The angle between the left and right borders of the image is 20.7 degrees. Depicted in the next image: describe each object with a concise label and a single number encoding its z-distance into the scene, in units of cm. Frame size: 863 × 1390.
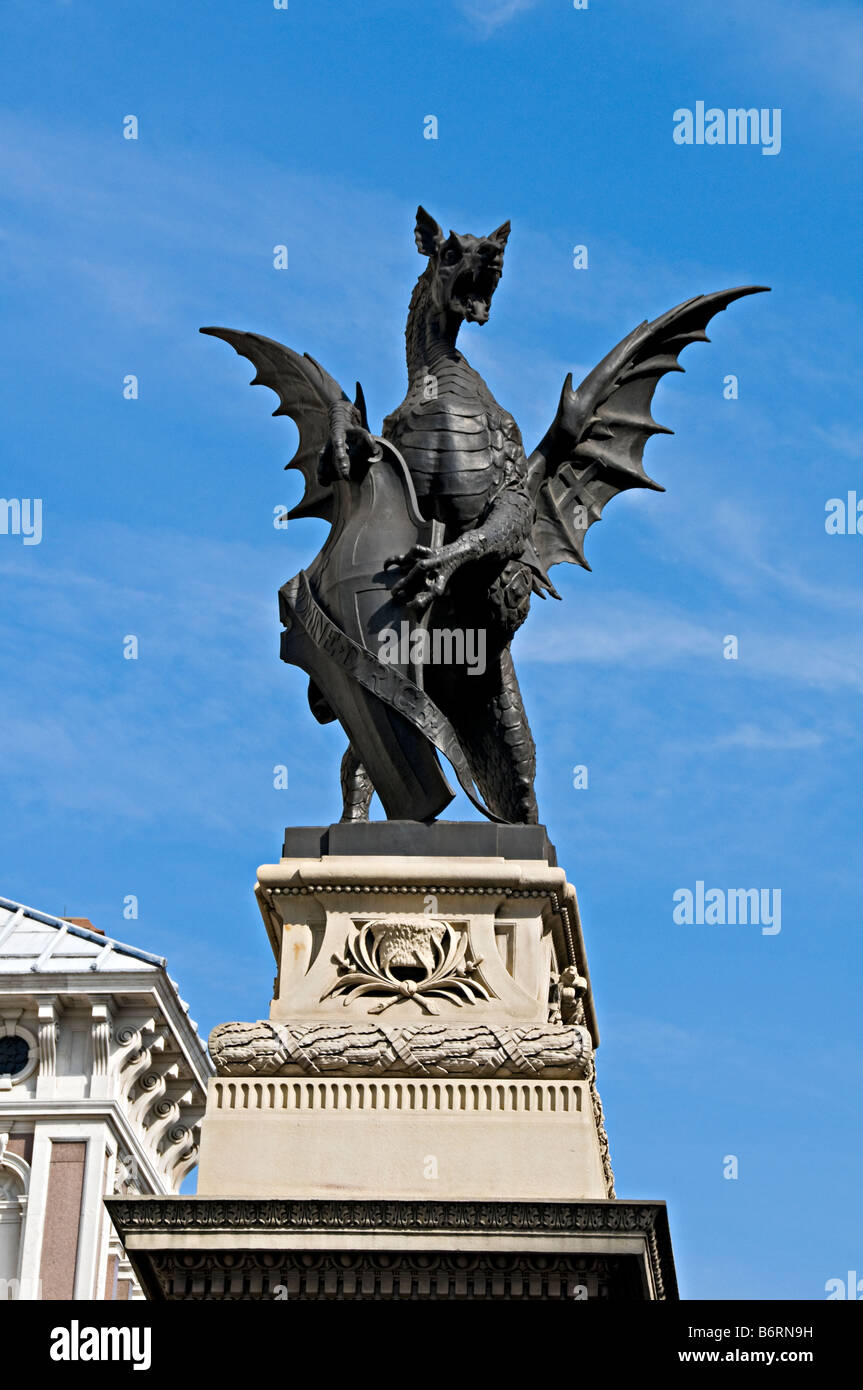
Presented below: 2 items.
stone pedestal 1198
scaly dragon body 1455
